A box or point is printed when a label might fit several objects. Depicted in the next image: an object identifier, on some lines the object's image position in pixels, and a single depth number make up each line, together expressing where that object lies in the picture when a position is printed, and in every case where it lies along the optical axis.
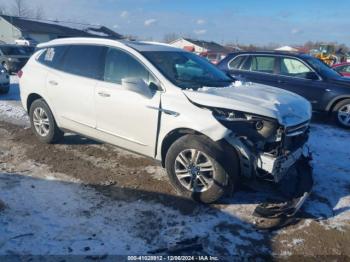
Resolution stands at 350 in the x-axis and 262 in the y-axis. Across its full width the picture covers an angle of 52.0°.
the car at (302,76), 8.62
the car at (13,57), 18.45
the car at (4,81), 11.29
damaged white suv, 3.95
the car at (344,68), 14.34
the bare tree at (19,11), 84.12
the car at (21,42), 34.67
